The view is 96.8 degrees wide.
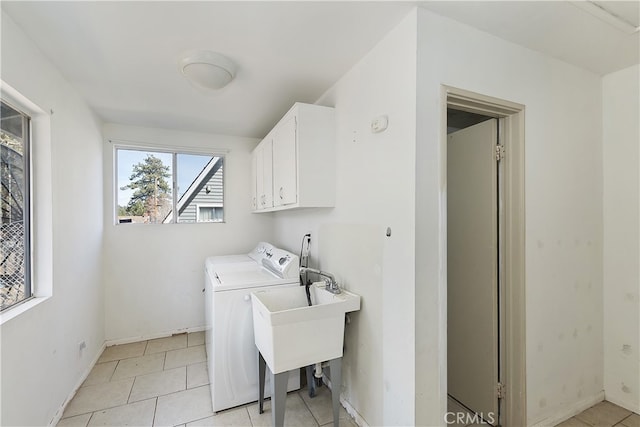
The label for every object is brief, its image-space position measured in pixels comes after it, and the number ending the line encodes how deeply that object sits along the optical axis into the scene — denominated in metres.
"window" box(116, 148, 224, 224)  3.31
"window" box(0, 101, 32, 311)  1.58
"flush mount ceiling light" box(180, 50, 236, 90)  1.81
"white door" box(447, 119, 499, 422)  1.97
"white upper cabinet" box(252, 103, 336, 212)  2.14
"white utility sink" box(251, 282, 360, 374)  1.69
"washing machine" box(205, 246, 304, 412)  2.07
